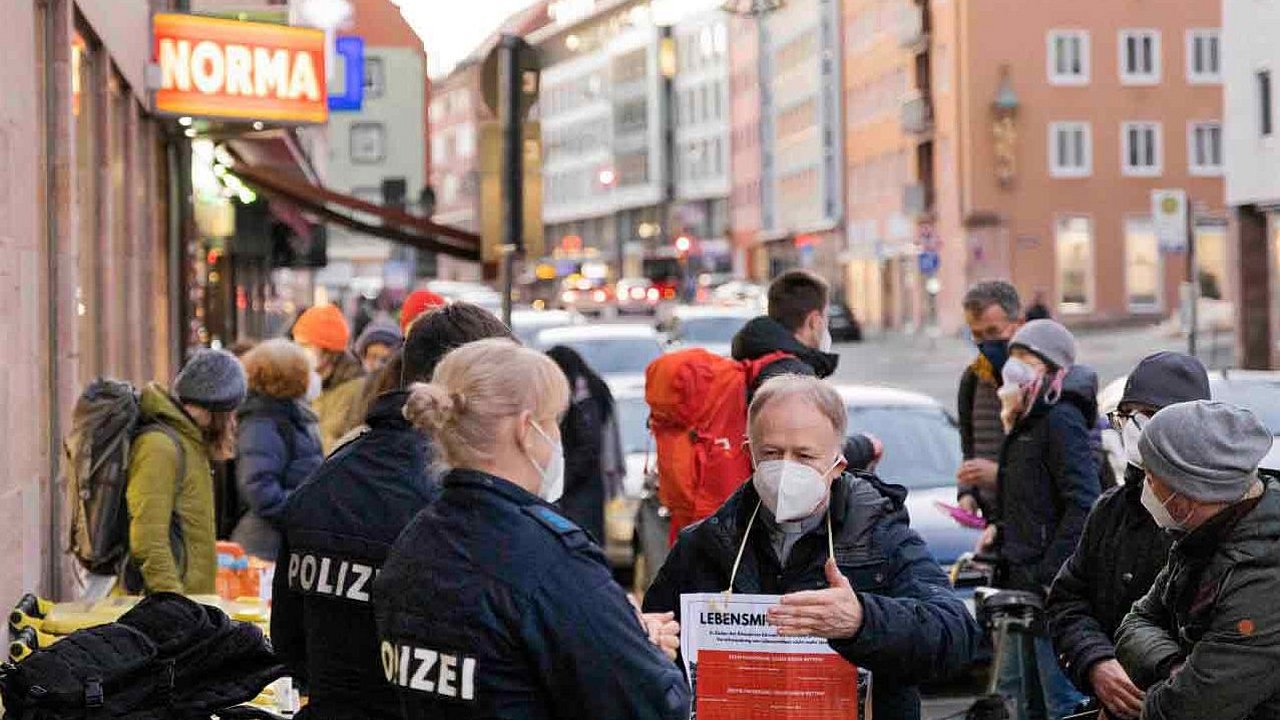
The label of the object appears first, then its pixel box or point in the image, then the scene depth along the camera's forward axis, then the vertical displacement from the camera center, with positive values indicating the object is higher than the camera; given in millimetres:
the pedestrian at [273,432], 10648 -639
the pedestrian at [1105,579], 6445 -817
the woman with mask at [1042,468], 9164 -738
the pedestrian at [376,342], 14438 -355
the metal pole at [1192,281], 34400 -242
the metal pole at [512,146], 13688 +720
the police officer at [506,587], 3986 -498
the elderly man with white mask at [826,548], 5355 -608
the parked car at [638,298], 81500 -763
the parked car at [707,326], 33094 -696
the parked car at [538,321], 33219 -614
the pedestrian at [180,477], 8492 -655
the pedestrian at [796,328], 8977 -202
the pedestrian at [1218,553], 5422 -632
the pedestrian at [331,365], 13523 -459
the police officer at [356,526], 5320 -527
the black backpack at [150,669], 6102 -969
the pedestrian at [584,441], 11430 -753
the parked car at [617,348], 26203 -760
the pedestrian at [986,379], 10727 -493
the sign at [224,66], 16781 +1476
